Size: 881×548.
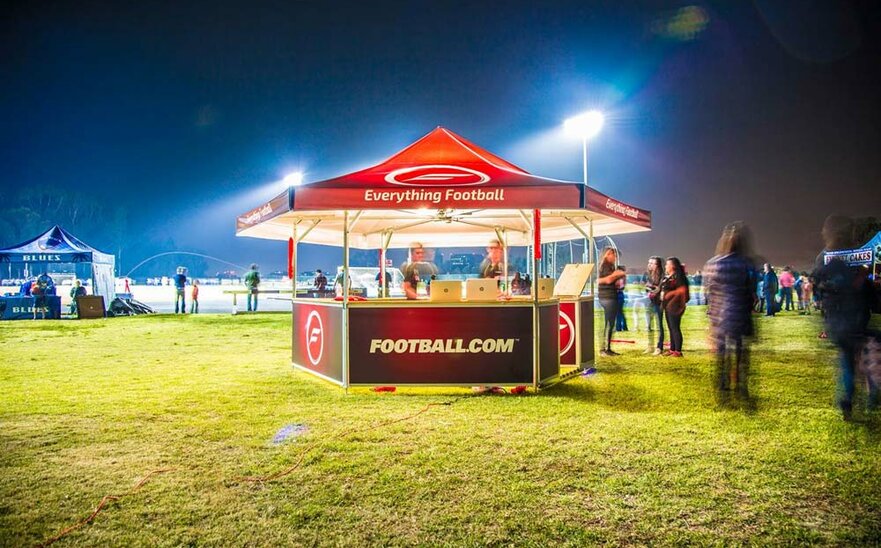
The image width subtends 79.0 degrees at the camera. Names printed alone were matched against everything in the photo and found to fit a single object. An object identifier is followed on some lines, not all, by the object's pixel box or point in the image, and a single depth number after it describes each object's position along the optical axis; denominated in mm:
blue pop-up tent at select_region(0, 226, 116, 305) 22406
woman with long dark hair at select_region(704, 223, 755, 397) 5859
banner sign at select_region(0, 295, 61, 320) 20391
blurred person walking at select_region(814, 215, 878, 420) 5289
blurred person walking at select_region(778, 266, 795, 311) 22328
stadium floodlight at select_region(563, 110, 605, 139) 18594
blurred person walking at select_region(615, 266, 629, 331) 11853
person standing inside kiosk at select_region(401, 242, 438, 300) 8961
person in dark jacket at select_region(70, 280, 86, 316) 20938
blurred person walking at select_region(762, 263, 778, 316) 19344
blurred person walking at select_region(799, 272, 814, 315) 21419
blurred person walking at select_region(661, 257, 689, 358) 10047
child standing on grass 21750
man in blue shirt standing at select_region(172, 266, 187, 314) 21641
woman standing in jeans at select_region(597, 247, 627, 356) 10039
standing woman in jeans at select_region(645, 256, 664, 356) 10923
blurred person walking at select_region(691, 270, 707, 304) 30359
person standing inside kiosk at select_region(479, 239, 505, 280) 11047
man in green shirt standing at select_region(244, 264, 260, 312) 21672
